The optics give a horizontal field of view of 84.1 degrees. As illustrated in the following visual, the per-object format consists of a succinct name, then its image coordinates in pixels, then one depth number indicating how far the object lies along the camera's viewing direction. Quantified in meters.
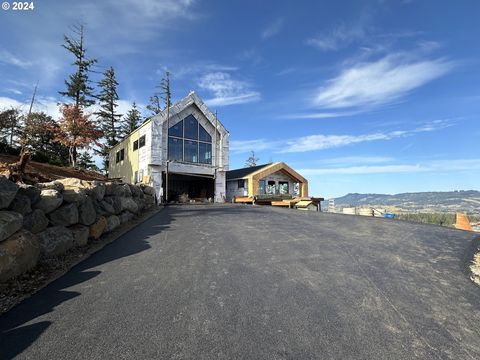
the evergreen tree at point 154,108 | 46.86
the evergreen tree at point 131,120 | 43.62
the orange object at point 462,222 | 13.53
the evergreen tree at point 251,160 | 59.87
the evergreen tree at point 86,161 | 38.81
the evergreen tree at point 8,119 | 15.73
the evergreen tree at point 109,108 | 41.59
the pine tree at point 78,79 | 35.47
